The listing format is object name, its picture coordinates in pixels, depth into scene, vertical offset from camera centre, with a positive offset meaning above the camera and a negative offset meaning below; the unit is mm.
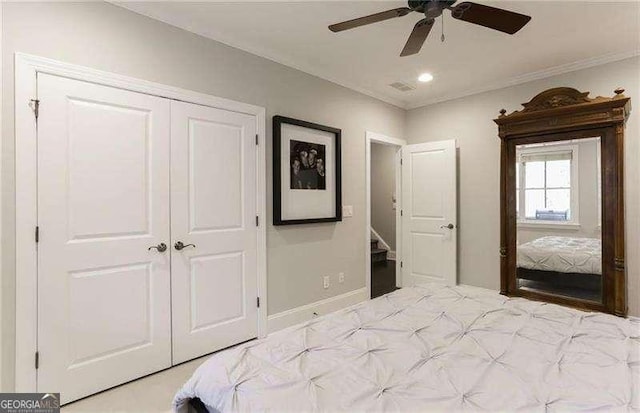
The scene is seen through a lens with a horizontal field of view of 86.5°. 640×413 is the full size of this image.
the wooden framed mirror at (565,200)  3107 +61
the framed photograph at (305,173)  3230 +358
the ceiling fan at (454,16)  1892 +1102
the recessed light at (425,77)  3730 +1444
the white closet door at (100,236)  2088 -183
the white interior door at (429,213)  4223 -81
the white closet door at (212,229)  2625 -172
